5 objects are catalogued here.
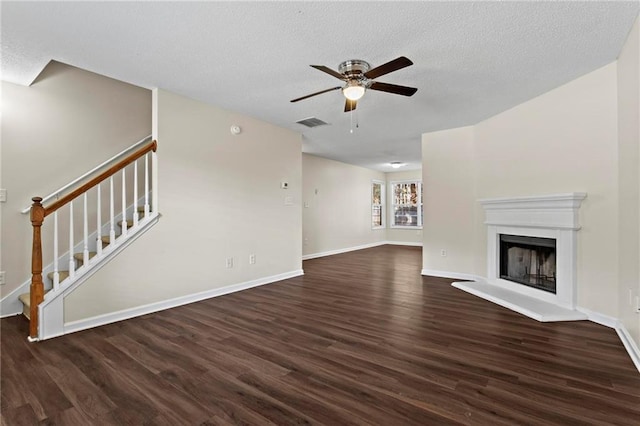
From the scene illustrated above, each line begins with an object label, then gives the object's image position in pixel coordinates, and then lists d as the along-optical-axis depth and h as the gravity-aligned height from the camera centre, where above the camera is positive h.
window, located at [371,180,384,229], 9.87 +0.28
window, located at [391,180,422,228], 9.84 +0.28
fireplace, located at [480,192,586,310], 3.25 -0.41
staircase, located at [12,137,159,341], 2.68 -0.22
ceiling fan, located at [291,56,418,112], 2.69 +1.17
